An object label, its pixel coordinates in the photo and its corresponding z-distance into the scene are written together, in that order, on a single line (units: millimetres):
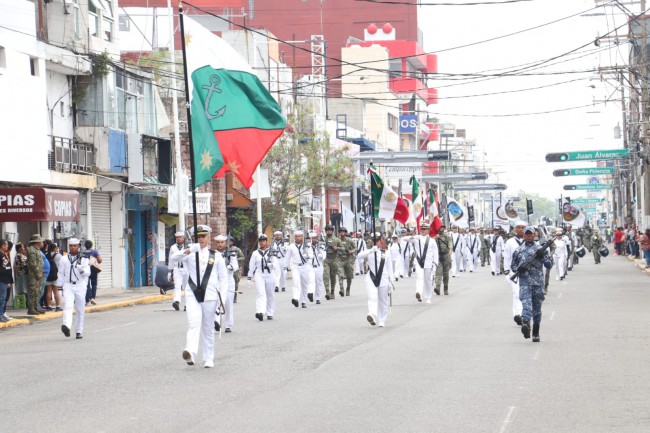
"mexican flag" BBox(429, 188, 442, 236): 35762
